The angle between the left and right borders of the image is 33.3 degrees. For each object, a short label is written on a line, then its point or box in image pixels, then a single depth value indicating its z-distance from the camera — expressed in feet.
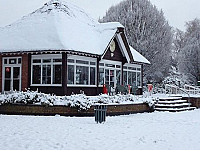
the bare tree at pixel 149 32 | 131.23
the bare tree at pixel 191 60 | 134.91
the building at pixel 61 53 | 67.05
